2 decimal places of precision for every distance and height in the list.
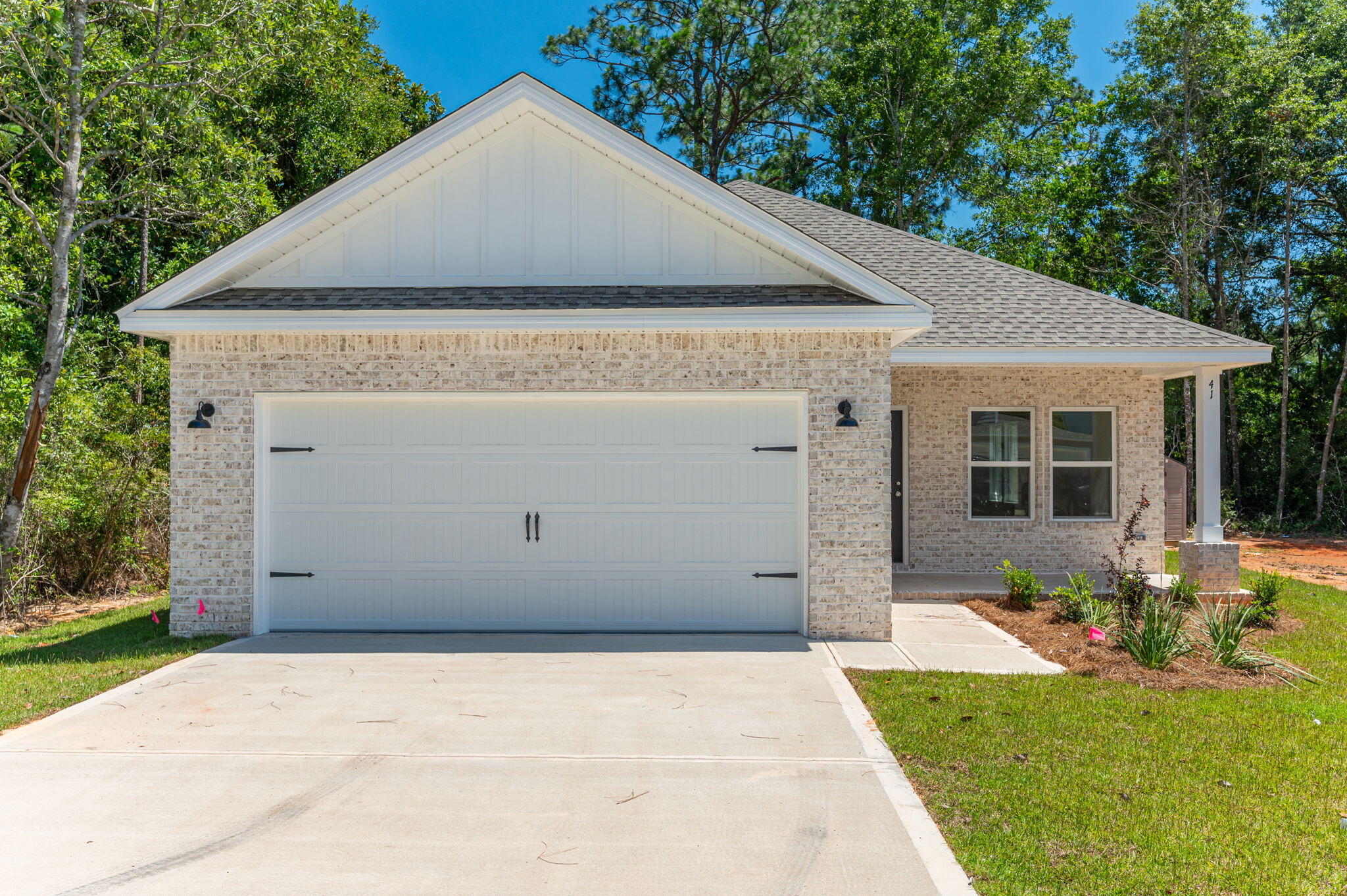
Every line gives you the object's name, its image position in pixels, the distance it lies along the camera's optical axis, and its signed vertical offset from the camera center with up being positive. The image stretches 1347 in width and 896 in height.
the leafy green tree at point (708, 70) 27.22 +12.17
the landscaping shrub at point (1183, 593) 9.35 -1.43
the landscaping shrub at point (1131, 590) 8.38 -1.26
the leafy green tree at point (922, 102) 25.89 +10.61
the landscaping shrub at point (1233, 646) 7.48 -1.64
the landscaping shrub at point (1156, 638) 7.45 -1.56
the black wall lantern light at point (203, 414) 8.44 +0.39
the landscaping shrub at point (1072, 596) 9.21 -1.45
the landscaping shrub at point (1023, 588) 10.05 -1.49
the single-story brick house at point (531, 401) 8.44 +0.54
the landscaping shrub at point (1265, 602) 9.23 -1.53
